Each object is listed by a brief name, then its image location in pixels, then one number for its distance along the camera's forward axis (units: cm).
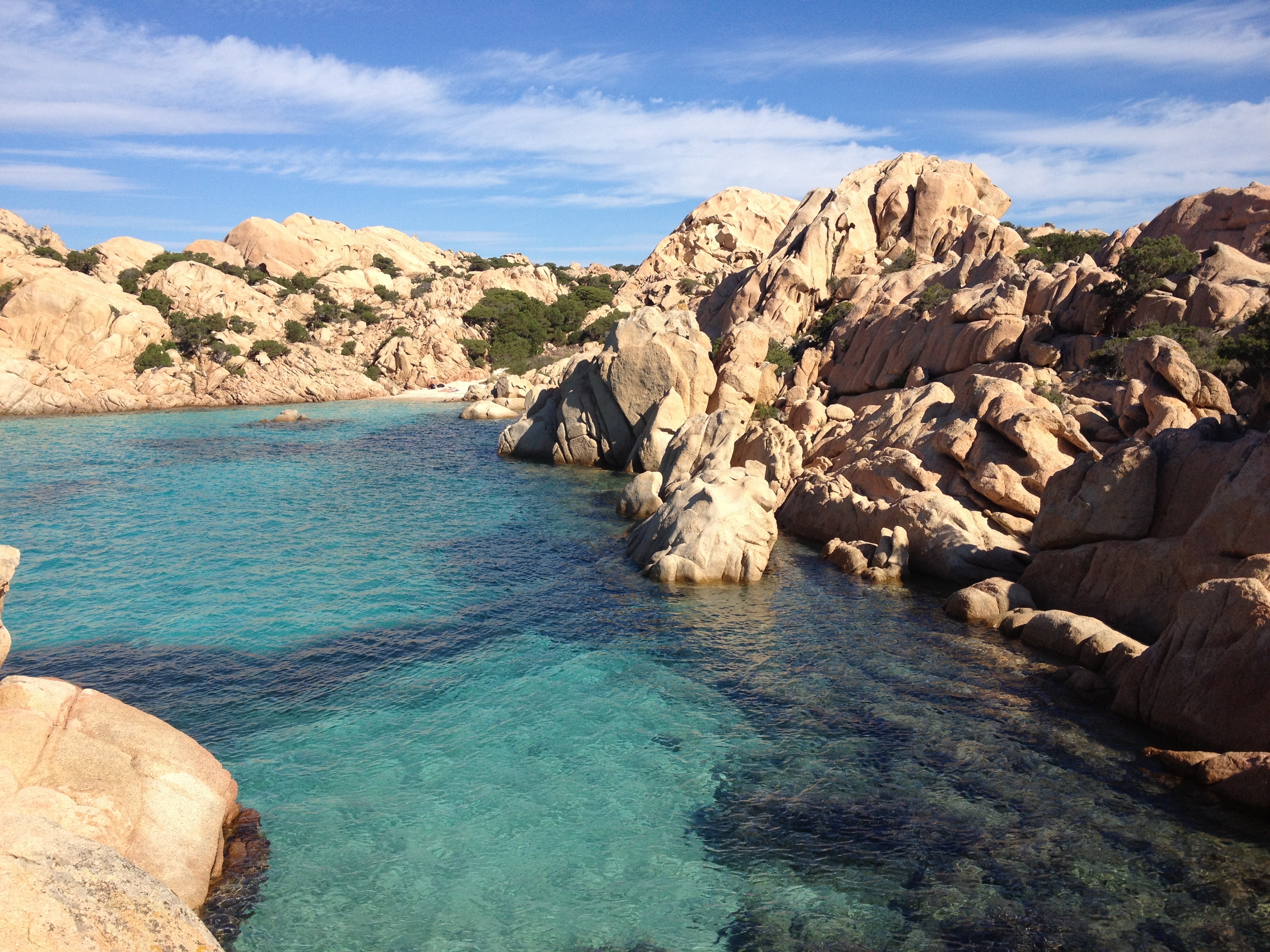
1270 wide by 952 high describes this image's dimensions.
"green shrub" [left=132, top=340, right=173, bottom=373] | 7175
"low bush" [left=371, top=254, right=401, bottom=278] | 12171
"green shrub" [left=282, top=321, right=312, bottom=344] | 8594
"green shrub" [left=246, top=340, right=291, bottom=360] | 7906
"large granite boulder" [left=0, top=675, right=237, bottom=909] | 934
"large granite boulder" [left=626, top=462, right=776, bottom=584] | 2403
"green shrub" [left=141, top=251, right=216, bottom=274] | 8981
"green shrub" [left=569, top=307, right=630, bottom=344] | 8956
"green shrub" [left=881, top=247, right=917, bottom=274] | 5228
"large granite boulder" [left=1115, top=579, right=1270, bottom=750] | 1319
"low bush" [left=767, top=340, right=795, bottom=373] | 4500
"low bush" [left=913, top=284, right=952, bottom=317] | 3828
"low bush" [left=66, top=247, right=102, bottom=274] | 8444
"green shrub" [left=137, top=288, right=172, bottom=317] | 7950
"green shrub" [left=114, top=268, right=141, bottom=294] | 8338
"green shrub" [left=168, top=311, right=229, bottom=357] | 7569
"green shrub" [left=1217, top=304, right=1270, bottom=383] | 2075
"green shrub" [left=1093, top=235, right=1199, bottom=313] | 3144
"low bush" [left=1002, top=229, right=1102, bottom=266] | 4534
